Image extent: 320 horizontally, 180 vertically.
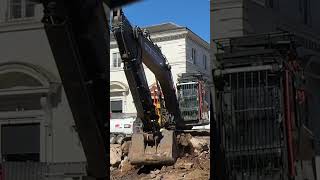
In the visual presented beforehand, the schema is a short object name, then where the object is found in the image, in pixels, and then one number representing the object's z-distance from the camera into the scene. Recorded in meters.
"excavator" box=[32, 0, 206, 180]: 10.63
